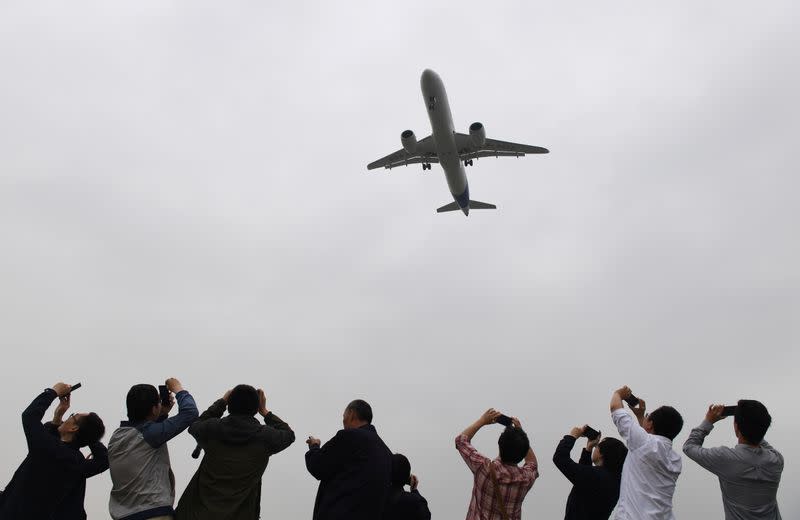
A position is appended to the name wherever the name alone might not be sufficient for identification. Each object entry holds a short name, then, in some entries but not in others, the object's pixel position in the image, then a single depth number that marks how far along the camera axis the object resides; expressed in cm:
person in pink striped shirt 653
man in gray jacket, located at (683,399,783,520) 619
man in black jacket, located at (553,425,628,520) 701
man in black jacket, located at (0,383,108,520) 626
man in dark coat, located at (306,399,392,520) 620
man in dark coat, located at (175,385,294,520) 618
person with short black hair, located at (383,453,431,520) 714
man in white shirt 592
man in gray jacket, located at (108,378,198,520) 620
